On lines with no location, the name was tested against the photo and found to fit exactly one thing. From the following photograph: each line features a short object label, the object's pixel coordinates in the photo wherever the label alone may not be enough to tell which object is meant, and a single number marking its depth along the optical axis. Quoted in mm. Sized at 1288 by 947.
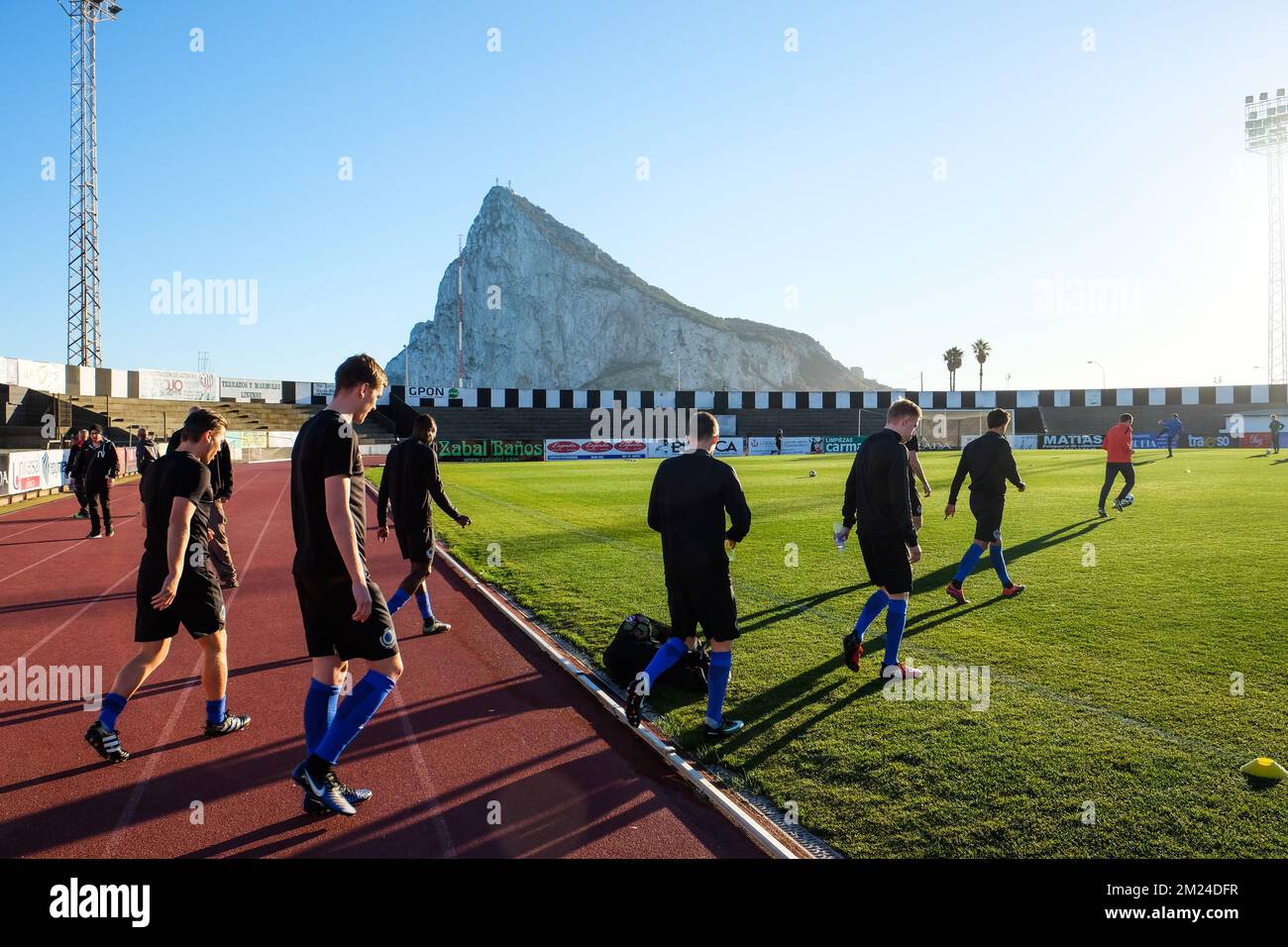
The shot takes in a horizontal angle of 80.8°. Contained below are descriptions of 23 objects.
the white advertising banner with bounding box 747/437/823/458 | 51438
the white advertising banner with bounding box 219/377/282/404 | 47094
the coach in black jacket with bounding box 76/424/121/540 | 13242
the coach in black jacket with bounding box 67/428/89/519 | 16078
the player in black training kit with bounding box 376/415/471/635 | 7082
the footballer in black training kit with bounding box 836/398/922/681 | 5469
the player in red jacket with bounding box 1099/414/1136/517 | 13859
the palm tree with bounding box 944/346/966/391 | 90375
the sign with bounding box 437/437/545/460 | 46125
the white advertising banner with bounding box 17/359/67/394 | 33094
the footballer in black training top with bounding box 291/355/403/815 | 3492
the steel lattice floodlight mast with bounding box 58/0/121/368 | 39531
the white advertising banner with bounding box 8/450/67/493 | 21470
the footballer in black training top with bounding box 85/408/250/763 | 4379
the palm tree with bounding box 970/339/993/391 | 88625
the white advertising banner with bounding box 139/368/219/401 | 42594
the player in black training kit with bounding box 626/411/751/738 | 4496
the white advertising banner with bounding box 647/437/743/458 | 47031
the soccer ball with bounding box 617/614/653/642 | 5742
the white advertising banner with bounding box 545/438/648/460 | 47000
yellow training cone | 3795
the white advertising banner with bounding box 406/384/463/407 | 52562
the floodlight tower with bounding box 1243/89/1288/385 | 55750
